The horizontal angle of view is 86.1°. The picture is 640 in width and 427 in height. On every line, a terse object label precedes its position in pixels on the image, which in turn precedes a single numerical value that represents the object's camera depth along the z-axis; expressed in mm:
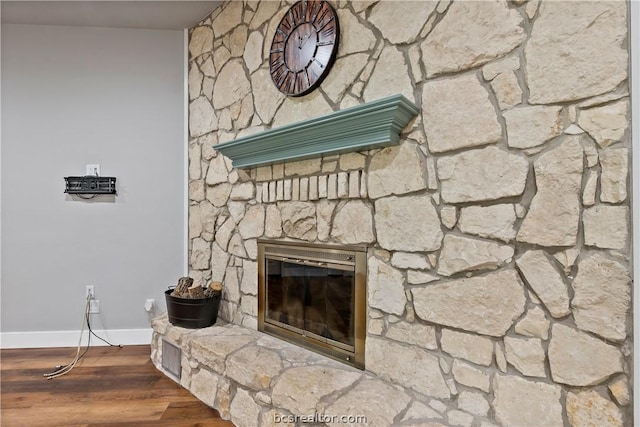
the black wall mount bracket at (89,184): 2785
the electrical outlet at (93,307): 2828
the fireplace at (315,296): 1723
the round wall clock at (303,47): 1838
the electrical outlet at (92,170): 2834
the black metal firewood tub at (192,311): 2287
